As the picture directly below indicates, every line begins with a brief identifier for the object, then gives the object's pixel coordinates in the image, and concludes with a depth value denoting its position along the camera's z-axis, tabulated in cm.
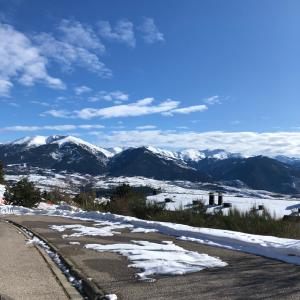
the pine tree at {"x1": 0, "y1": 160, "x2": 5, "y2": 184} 4821
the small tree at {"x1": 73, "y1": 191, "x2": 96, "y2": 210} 1898
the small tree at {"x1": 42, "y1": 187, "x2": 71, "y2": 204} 3017
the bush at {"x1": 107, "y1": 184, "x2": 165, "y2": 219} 1402
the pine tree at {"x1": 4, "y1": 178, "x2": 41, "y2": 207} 2514
